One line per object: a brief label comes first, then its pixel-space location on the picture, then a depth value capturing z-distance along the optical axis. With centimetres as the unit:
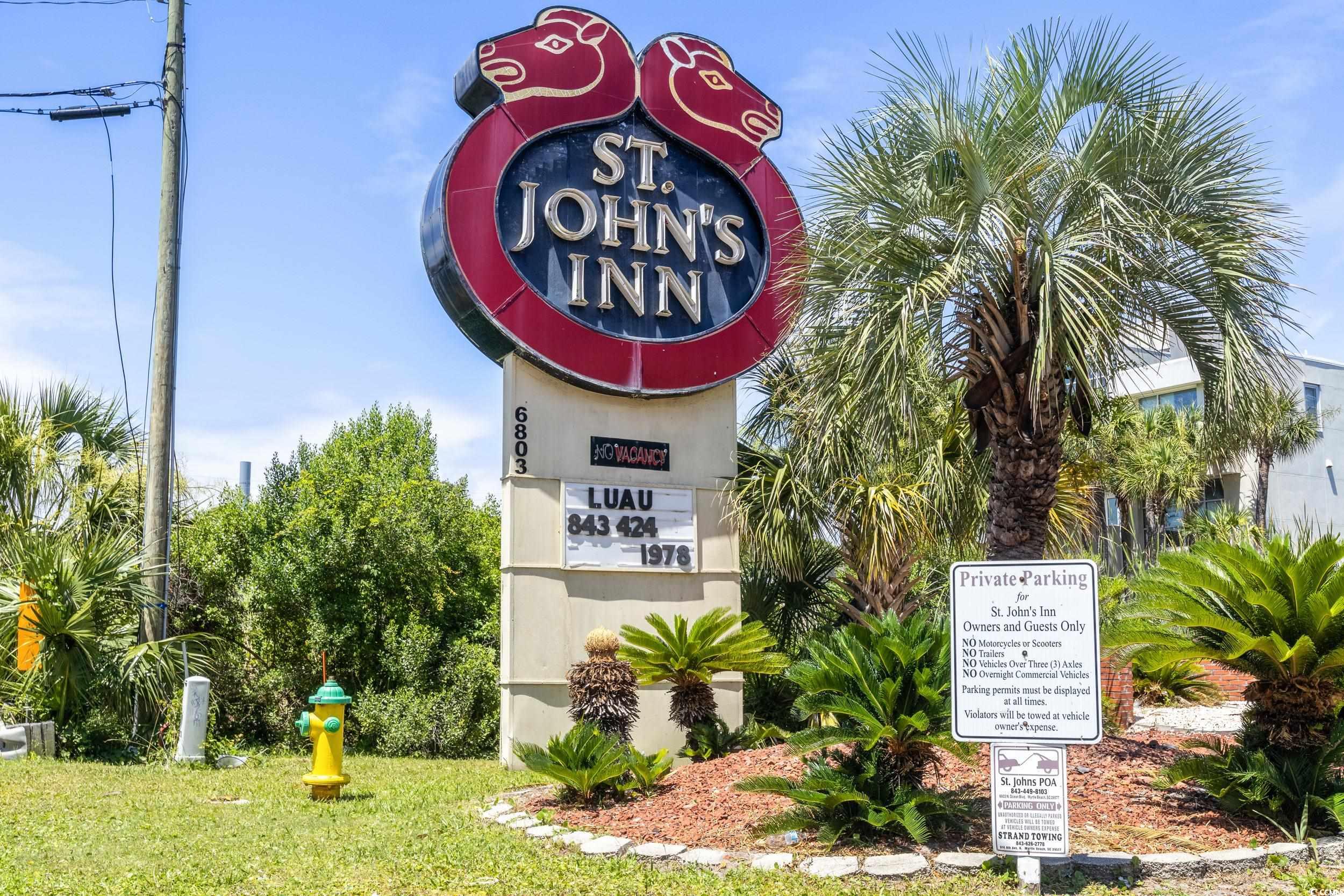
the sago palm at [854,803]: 798
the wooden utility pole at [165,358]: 1445
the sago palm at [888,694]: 799
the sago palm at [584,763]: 978
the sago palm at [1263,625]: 816
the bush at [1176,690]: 1872
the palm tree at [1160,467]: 3622
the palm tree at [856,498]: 1405
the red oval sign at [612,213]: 1413
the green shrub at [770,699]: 1588
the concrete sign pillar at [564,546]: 1377
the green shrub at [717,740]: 1224
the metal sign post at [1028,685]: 684
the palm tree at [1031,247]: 1005
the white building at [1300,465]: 4072
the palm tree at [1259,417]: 1034
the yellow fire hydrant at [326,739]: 1094
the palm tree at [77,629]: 1354
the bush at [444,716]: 1566
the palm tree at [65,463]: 1571
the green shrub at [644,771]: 1016
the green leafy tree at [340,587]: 1714
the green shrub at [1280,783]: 827
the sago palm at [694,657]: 1213
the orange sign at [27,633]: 1360
